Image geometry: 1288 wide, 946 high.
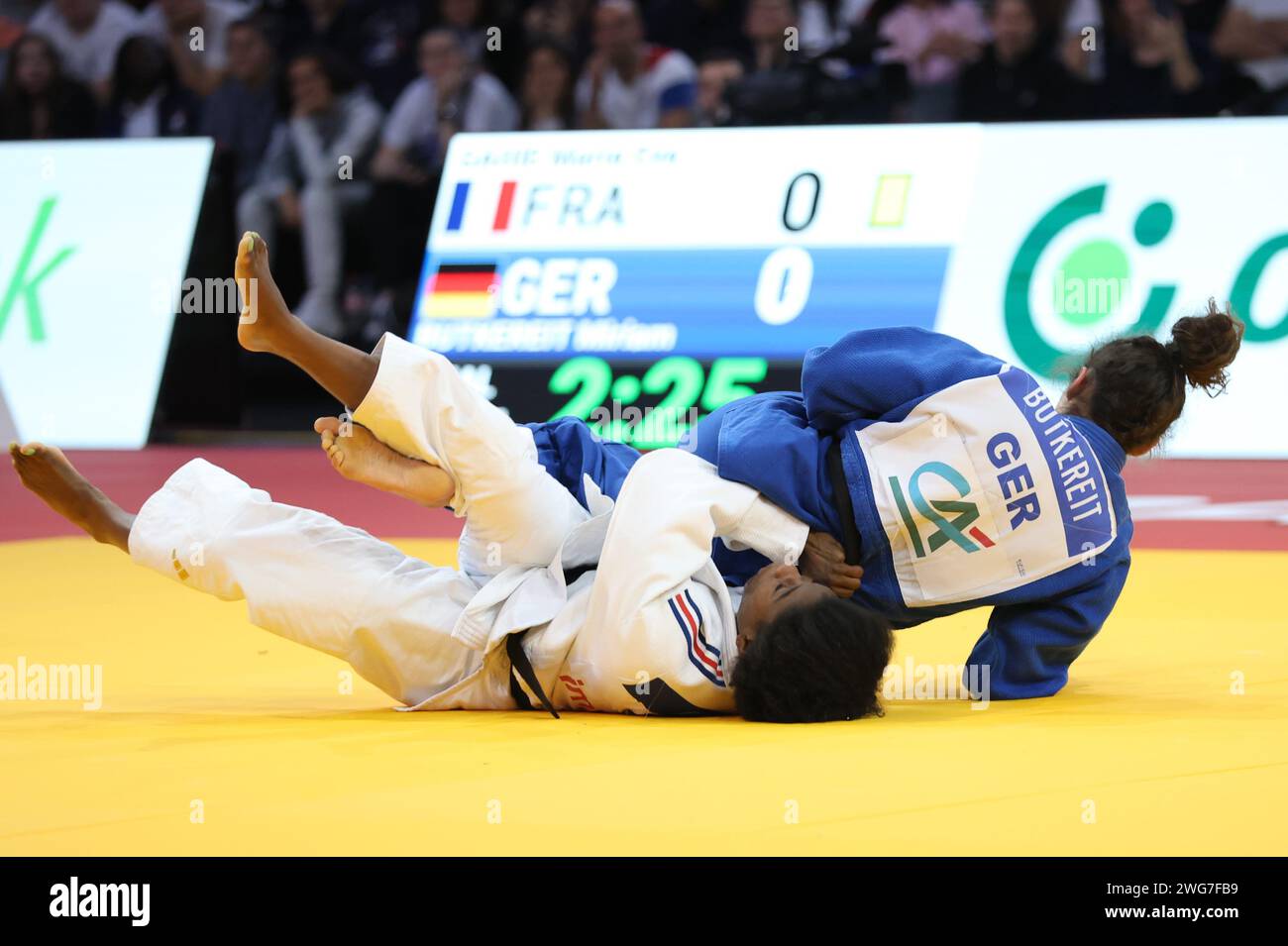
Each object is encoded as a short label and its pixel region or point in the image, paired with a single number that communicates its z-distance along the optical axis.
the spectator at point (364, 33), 22.00
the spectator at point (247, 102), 21.59
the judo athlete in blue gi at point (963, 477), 6.61
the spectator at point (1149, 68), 17.52
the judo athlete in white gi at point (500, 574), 6.23
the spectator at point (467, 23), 21.48
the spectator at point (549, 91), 19.98
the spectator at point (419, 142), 19.80
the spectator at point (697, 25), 20.75
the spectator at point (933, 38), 19.53
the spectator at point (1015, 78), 17.92
